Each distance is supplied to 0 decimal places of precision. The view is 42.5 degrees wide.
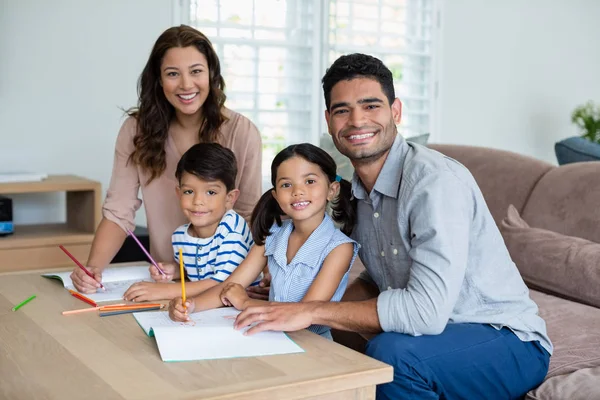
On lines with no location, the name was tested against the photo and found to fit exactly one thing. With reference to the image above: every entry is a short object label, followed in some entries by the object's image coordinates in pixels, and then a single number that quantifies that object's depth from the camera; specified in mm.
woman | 2232
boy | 1977
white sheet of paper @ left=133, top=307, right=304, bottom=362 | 1362
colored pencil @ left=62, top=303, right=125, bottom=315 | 1663
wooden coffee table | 1191
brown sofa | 1870
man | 1566
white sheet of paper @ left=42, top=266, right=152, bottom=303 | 1826
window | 4113
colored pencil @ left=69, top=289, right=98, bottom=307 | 1739
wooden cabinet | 3260
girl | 1739
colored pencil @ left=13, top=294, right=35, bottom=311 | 1702
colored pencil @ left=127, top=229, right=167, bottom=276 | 2000
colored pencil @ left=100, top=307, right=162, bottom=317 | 1647
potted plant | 3171
